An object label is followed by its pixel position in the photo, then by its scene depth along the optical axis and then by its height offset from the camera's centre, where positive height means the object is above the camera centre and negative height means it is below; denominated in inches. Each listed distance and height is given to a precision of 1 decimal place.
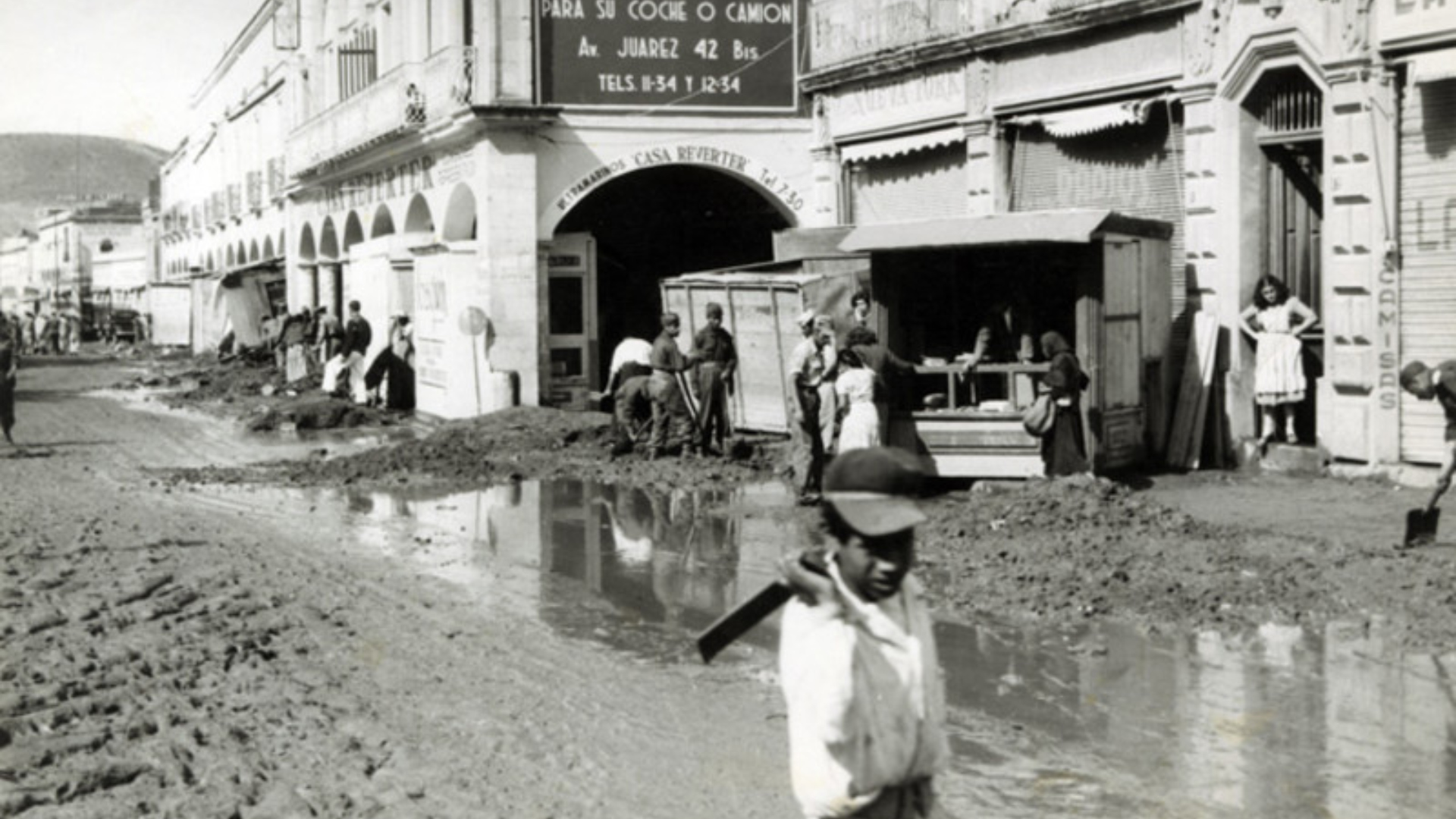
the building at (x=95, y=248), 4035.4 +261.4
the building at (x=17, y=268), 5017.2 +261.1
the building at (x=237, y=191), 1897.1 +220.6
